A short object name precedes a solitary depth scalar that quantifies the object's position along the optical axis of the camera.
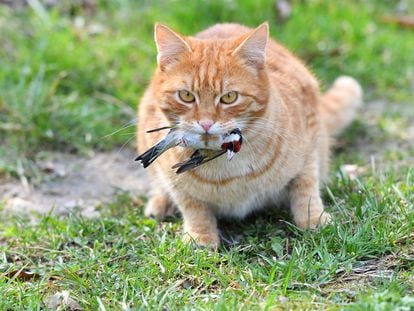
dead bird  6.89
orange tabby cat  6.89
